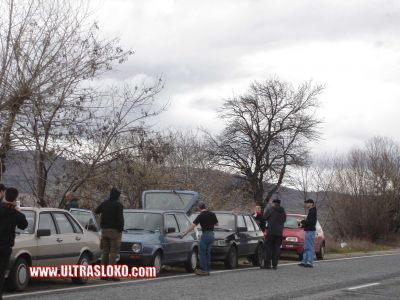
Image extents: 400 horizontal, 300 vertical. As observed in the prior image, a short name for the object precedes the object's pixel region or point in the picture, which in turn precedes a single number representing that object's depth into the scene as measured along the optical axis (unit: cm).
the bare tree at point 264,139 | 5091
